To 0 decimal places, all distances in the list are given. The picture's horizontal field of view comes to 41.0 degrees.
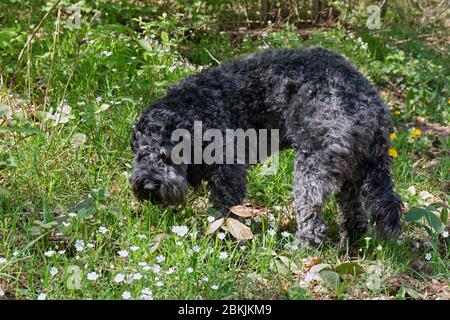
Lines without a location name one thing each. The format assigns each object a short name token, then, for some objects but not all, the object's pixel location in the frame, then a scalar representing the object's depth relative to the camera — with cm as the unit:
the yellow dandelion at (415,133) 592
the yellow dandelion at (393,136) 584
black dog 412
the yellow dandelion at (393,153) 534
